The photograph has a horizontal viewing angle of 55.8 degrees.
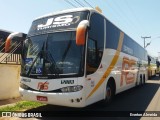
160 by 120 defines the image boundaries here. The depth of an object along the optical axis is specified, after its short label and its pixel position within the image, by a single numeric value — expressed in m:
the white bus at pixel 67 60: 4.51
